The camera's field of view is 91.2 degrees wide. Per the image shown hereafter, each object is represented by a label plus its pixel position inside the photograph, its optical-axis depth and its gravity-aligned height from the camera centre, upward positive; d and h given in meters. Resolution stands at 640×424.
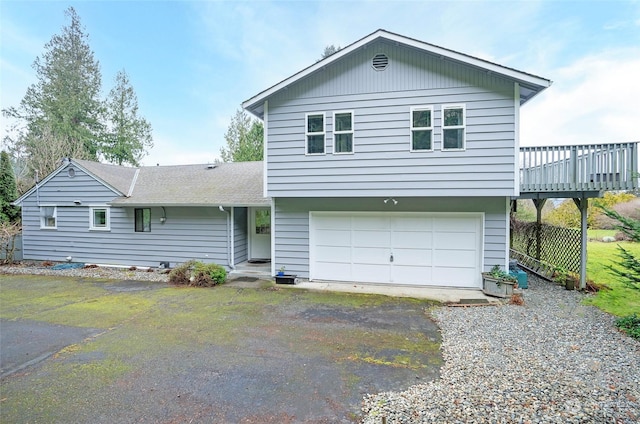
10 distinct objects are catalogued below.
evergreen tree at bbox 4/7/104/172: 22.72 +8.07
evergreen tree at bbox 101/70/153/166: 24.95 +6.62
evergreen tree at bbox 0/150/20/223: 13.49 +0.65
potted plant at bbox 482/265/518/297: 7.54 -1.91
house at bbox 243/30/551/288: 7.64 +1.12
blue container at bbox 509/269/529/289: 8.49 -1.99
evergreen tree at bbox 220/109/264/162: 22.53 +5.00
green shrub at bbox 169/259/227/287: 9.11 -2.05
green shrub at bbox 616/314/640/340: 5.22 -2.12
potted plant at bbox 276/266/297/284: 9.07 -2.13
